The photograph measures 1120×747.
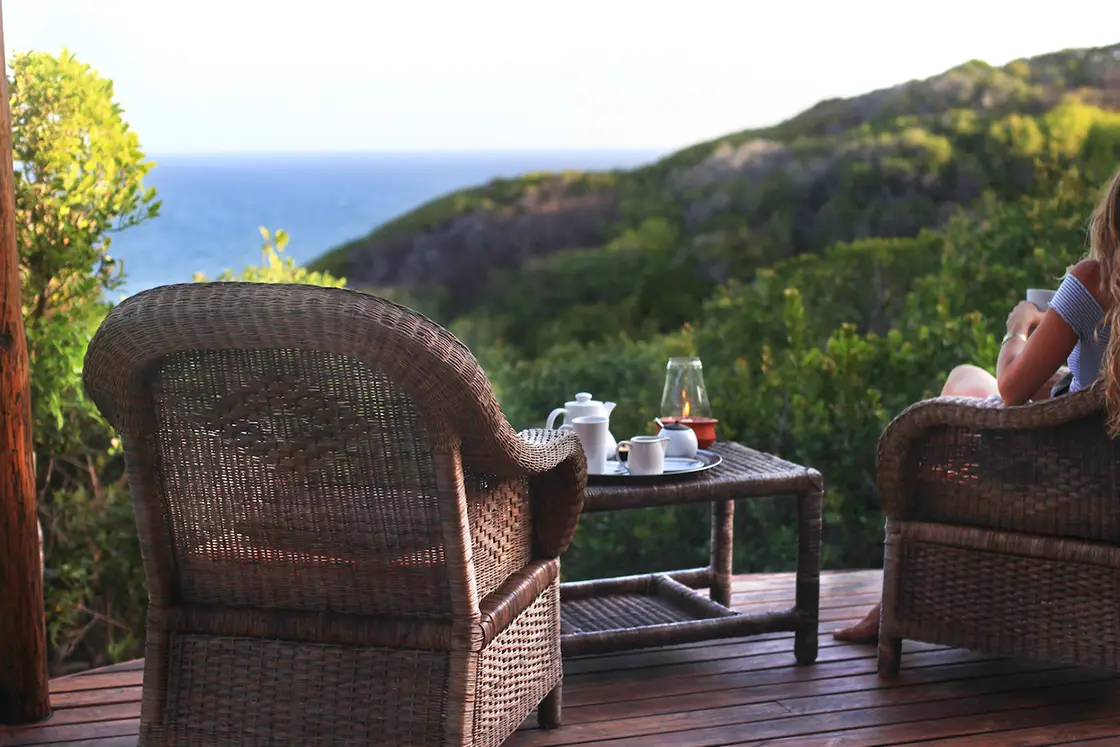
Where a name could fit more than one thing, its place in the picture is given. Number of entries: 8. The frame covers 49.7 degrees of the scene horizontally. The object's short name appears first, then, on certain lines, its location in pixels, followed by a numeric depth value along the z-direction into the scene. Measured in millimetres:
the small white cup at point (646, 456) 2473
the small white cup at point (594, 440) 2496
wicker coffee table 2449
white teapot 2648
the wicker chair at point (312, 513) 1710
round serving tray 2465
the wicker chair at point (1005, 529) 2299
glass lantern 2801
